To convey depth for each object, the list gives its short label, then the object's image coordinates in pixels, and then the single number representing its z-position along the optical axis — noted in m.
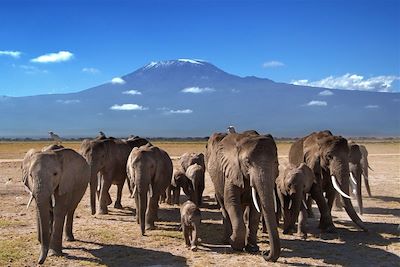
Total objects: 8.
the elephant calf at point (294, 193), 14.11
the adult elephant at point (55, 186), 10.98
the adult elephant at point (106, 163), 18.44
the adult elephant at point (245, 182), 11.09
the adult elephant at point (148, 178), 14.69
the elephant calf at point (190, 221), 12.95
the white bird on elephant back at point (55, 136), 30.05
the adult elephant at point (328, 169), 15.05
